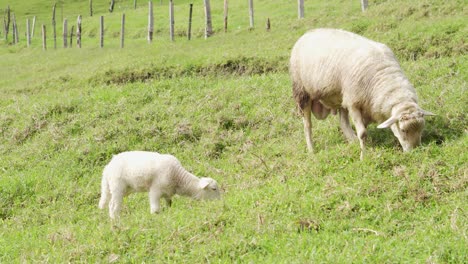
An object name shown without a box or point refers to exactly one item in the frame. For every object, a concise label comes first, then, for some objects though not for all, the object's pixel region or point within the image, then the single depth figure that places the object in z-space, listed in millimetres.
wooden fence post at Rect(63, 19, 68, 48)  38906
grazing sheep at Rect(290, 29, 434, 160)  8734
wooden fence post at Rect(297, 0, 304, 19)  27094
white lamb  9031
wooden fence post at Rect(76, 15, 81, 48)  36719
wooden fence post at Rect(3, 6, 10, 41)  51088
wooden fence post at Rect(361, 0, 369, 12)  23994
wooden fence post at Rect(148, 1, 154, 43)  32406
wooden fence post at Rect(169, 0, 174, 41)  30927
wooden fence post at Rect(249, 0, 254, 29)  29592
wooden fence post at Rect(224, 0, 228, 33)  29514
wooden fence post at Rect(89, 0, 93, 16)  58438
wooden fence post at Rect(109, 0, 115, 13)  59538
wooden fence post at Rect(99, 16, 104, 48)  33662
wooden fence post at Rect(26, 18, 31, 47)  43688
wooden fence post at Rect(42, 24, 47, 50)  38750
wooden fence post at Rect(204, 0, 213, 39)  28219
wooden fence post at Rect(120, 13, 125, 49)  31673
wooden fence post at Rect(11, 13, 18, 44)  46862
